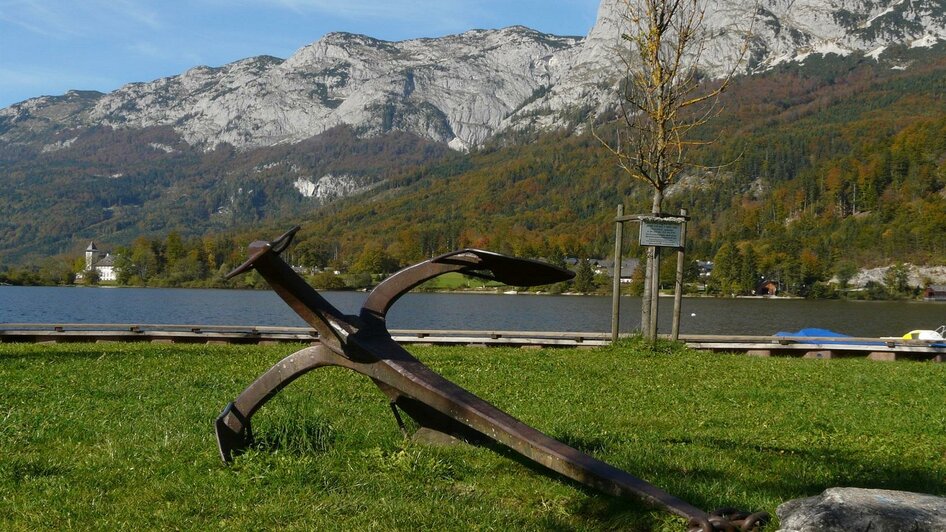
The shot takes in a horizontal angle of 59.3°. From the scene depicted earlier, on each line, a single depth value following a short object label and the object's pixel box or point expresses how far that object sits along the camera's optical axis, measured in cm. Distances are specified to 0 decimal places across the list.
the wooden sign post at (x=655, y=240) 1723
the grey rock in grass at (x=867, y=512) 380
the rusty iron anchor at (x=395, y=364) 479
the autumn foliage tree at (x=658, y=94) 1794
